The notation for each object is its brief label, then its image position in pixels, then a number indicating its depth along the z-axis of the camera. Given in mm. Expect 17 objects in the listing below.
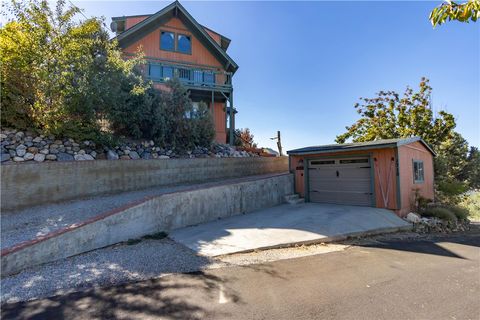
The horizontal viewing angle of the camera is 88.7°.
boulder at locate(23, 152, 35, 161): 7172
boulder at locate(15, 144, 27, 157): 7199
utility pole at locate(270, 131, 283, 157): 18156
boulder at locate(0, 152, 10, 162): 6867
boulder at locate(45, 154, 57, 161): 7487
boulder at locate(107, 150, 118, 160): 8734
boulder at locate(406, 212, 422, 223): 8352
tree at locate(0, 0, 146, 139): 7391
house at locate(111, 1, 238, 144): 15312
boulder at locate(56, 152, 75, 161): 7682
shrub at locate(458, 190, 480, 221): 11597
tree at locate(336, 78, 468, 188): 15485
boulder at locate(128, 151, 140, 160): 9367
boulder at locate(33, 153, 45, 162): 7288
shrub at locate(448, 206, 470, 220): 9477
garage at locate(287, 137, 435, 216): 8867
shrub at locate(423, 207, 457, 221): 8656
